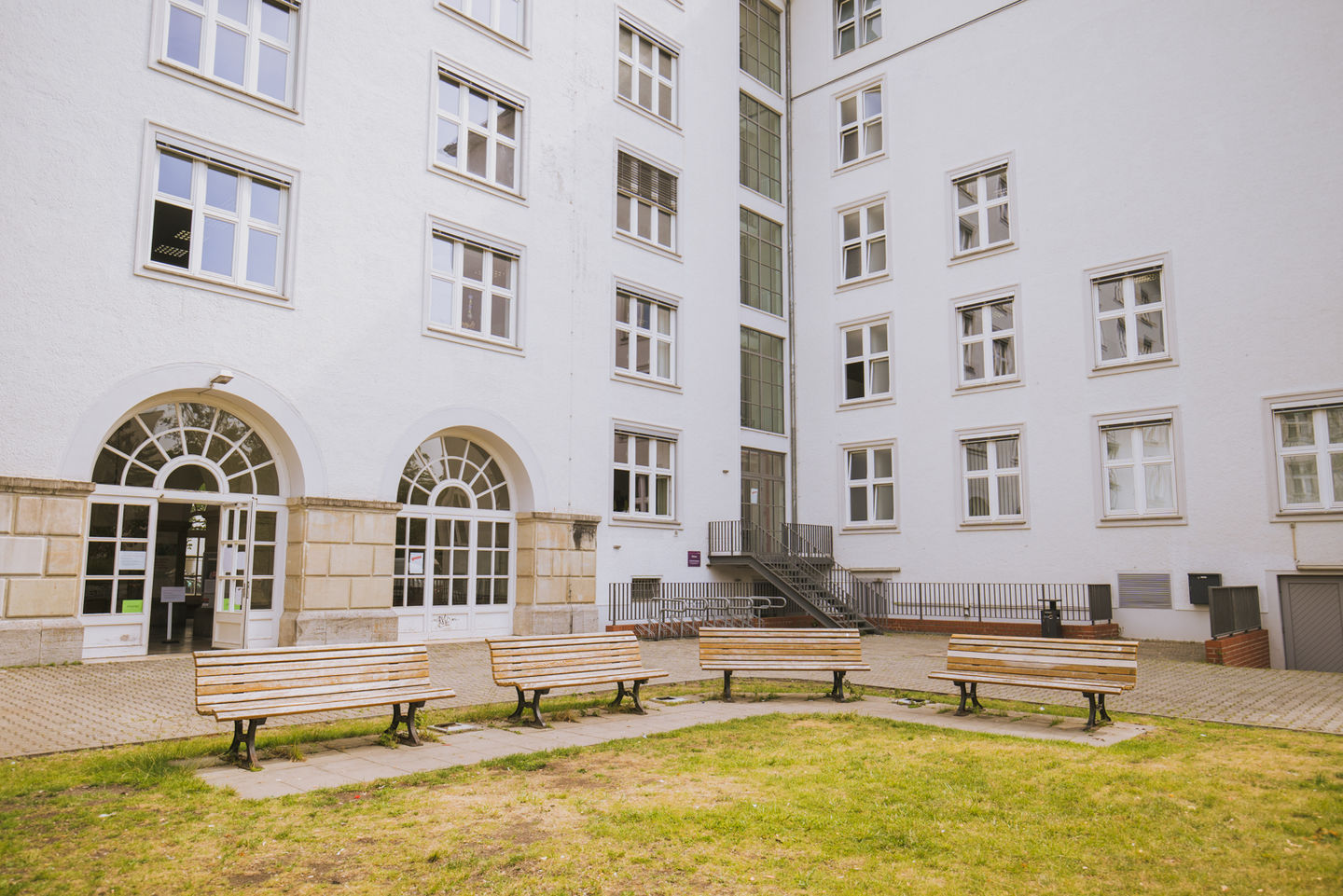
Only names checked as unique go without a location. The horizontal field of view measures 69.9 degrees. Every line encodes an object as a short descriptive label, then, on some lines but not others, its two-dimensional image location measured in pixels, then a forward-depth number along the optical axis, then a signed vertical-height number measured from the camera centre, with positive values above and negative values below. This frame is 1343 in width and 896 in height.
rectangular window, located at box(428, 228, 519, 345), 18.88 +5.72
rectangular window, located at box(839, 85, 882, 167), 26.84 +12.56
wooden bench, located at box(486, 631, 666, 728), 9.39 -0.90
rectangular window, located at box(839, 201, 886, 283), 26.33 +9.11
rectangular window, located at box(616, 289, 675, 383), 22.70 +5.71
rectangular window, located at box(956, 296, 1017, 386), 23.45 +5.72
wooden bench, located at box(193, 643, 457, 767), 7.29 -0.88
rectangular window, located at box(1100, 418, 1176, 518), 20.62 +2.30
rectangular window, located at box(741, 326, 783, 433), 26.05 +5.29
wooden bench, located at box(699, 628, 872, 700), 11.15 -0.91
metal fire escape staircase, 22.75 +0.19
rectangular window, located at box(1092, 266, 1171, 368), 21.00 +5.67
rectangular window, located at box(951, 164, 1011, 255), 23.86 +9.08
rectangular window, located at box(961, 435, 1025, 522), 22.94 +2.29
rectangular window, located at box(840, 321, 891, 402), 25.89 +5.72
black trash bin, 19.03 -0.95
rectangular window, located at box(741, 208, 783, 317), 26.50 +8.67
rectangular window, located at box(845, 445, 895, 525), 25.30 +2.34
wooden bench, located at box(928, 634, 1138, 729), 9.34 -0.91
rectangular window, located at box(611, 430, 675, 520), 22.25 +2.31
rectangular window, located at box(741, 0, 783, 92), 27.84 +15.51
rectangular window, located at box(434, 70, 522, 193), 19.38 +9.10
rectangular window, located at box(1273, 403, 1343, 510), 18.48 +2.27
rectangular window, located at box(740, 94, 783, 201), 27.09 +12.12
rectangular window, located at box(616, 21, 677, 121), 23.89 +12.60
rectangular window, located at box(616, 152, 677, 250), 23.14 +9.12
